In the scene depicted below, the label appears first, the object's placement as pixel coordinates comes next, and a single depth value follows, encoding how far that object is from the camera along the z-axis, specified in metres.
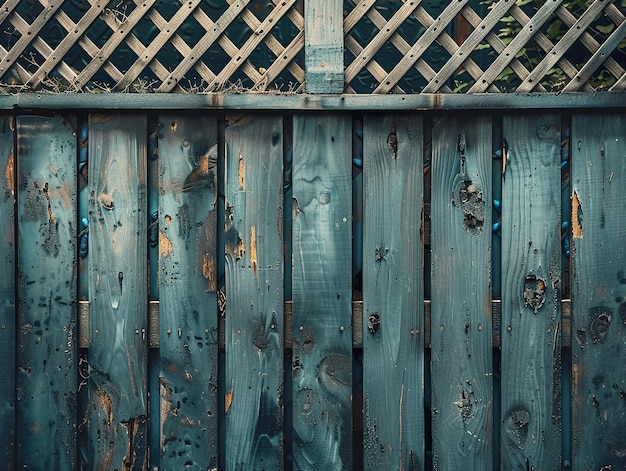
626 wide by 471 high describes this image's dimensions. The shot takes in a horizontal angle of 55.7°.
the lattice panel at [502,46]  2.55
